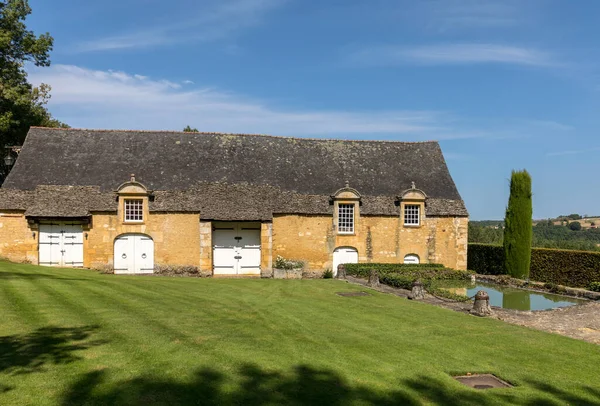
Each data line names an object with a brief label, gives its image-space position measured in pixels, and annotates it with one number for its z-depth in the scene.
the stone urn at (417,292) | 15.80
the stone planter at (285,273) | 24.12
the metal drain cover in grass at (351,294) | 16.28
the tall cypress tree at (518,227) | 27.17
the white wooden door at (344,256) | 25.78
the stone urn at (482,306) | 13.06
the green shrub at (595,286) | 21.06
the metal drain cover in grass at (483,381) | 7.36
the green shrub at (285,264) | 24.42
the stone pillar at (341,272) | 23.12
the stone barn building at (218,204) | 23.78
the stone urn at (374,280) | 18.73
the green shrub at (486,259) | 29.44
